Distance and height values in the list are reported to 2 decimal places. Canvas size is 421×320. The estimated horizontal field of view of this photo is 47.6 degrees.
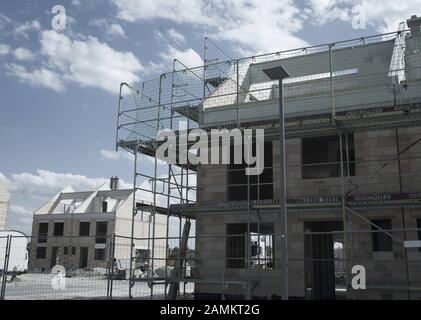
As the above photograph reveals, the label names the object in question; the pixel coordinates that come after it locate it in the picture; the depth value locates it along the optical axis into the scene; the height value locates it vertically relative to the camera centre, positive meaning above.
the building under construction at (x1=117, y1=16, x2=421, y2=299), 13.46 +2.87
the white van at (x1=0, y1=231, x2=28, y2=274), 31.53 +0.54
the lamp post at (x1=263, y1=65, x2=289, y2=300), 10.54 +1.89
